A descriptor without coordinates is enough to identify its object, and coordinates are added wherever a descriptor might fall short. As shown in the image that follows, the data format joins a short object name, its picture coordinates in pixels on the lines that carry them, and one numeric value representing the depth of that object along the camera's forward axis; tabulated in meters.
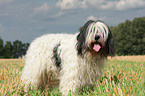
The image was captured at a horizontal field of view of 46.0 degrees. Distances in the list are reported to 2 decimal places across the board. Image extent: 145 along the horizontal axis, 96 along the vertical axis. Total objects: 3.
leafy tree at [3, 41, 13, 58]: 48.78
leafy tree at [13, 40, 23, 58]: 51.84
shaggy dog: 4.11
